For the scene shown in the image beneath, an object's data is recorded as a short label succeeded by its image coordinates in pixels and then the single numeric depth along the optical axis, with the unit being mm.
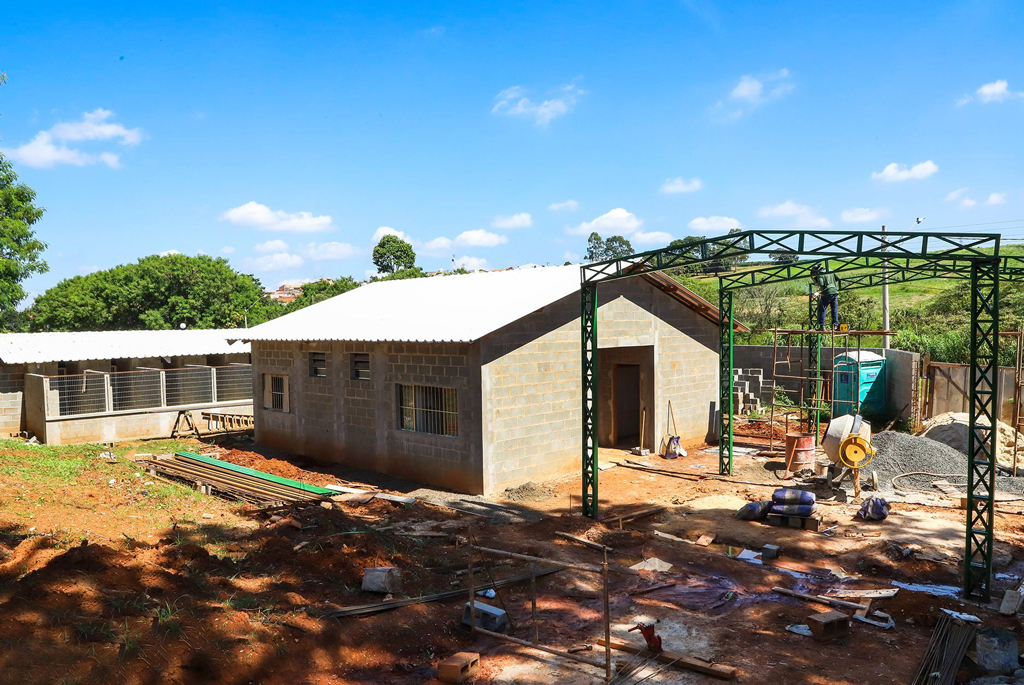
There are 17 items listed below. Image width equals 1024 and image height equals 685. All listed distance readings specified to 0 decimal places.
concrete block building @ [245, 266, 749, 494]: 15656
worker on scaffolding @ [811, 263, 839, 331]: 20719
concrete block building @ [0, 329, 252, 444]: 22625
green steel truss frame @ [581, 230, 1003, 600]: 9820
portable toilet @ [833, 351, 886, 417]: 24141
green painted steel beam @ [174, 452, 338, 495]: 15280
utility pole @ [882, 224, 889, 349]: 26203
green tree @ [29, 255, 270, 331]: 49688
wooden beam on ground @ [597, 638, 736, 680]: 7188
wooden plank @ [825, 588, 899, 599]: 9508
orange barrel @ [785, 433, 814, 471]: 17984
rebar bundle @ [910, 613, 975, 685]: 7105
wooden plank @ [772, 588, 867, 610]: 9008
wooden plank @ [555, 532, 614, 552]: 11650
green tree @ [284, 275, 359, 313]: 61088
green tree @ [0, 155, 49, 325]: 24656
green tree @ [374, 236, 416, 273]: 72000
